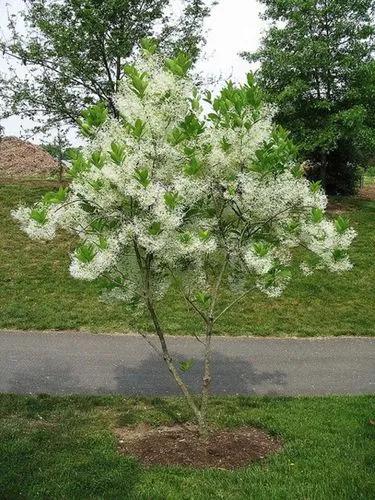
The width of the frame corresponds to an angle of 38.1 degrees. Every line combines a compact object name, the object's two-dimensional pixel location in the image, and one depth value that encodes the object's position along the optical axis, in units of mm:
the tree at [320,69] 21188
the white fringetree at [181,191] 6320
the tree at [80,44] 19047
